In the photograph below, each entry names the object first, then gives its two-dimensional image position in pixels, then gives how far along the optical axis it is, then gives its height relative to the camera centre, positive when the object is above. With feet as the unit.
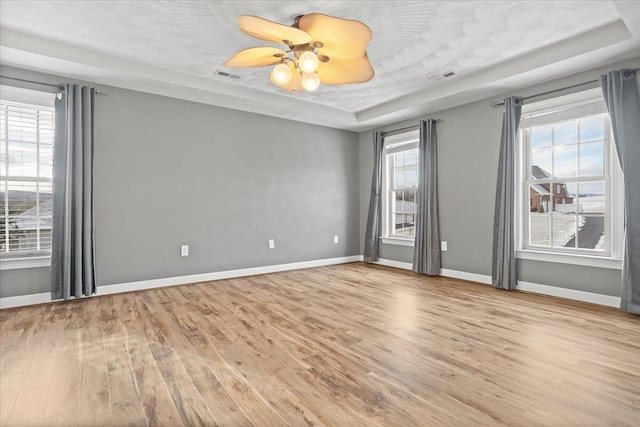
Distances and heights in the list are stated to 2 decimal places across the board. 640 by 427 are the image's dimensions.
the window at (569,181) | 11.54 +1.26
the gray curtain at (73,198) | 11.57 +0.50
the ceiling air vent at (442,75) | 13.01 +5.53
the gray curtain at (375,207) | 19.35 +0.41
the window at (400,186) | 18.26 +1.58
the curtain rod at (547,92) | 11.54 +4.61
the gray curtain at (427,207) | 16.20 +0.36
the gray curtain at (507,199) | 13.34 +0.63
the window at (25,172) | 11.55 +1.43
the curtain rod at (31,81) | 11.20 +4.48
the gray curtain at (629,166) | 10.32 +1.56
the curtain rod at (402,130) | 17.41 +4.59
